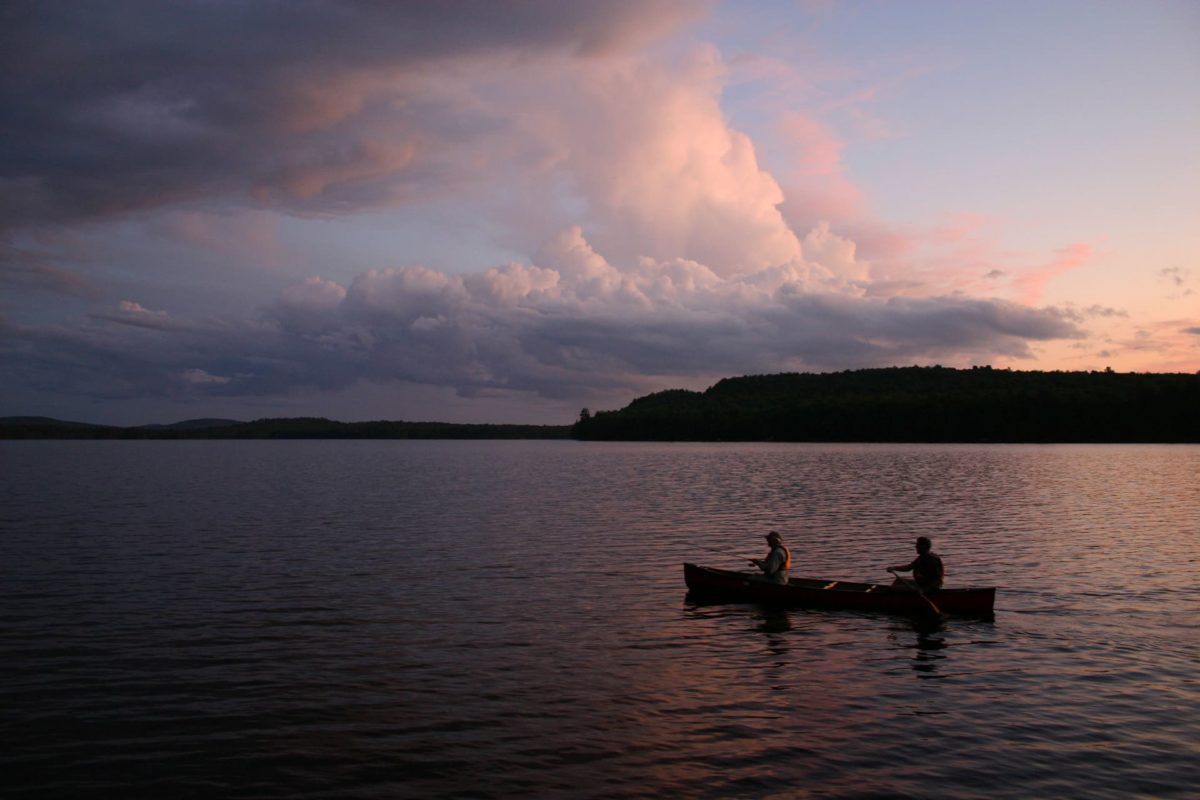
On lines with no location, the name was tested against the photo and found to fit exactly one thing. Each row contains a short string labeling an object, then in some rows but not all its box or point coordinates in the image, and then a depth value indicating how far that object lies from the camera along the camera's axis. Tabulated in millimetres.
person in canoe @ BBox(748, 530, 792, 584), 27656
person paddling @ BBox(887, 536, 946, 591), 26234
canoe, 25719
